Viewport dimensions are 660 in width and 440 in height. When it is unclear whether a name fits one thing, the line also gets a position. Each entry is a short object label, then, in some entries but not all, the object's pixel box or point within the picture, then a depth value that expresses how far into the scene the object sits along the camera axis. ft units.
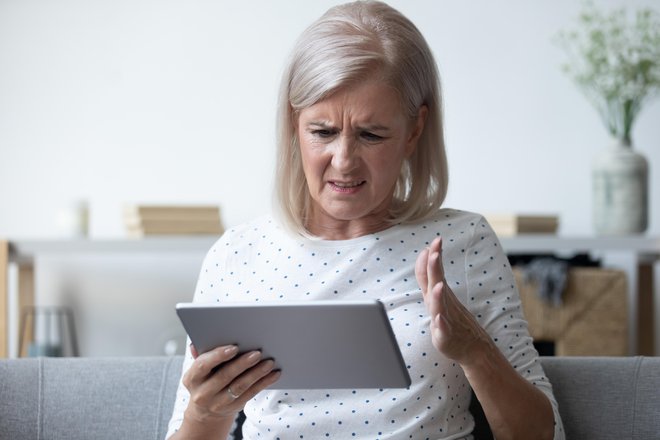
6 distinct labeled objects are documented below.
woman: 4.80
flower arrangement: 11.26
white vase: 11.28
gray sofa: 5.61
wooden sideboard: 10.72
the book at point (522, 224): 11.16
